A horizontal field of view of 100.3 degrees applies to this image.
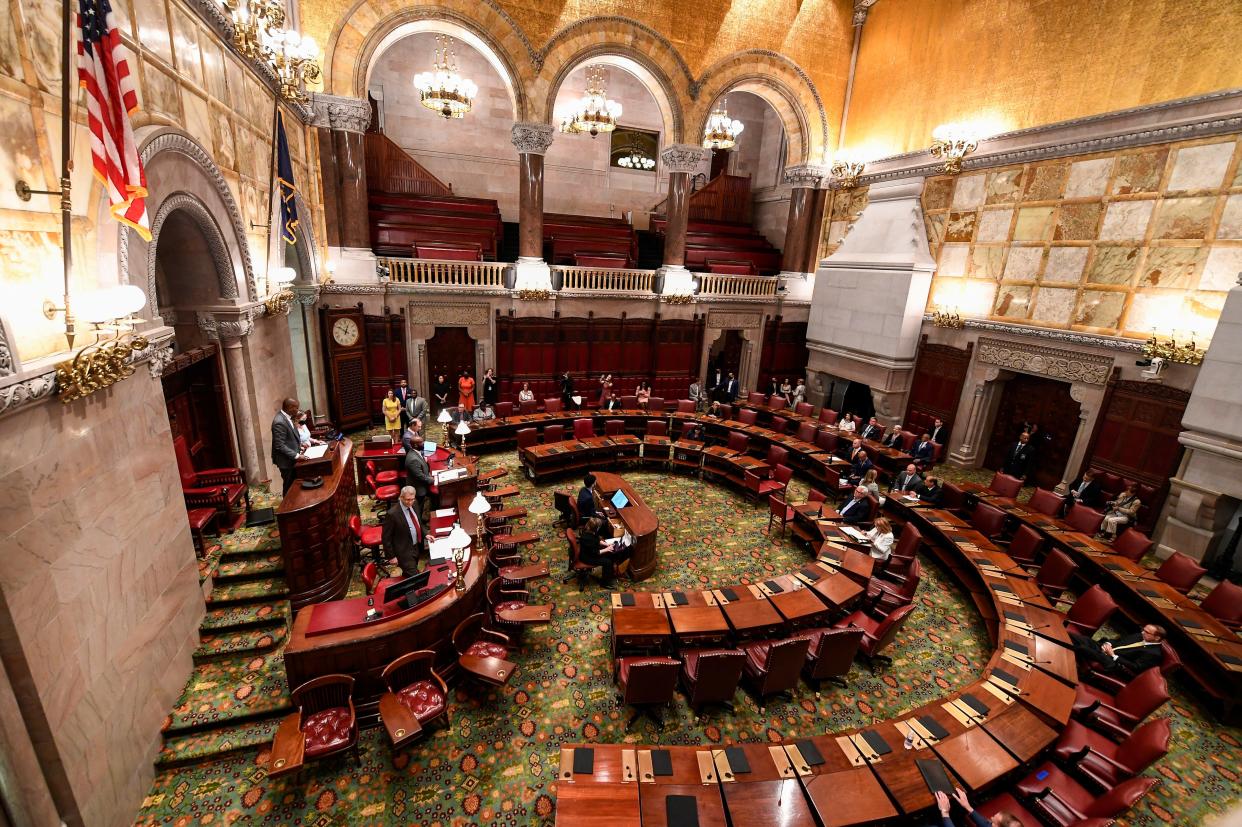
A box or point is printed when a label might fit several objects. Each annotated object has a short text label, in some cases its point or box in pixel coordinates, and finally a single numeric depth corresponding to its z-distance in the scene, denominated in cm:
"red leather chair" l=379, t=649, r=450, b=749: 525
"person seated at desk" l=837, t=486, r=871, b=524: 934
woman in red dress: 1522
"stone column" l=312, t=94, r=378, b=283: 1332
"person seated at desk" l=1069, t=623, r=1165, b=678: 625
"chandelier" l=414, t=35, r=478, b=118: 1413
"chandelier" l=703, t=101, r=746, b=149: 1653
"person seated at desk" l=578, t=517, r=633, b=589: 815
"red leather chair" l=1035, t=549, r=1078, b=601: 811
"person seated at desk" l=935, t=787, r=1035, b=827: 403
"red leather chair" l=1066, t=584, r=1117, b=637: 706
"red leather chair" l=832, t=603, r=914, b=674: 677
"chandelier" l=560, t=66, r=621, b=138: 1559
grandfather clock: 1416
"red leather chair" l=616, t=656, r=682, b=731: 565
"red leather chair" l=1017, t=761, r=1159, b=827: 421
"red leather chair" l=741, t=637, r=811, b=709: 611
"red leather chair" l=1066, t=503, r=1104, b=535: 948
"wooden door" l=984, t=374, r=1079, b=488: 1259
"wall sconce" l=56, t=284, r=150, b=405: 418
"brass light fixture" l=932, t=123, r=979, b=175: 1341
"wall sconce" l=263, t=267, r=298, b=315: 968
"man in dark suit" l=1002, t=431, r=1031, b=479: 1250
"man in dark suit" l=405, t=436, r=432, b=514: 853
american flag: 412
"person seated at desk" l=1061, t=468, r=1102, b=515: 1101
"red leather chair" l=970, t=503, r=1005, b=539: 955
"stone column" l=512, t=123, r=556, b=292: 1514
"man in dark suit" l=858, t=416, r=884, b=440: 1388
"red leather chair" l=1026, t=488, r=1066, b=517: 1023
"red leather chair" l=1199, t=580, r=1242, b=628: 731
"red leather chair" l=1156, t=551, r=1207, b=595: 802
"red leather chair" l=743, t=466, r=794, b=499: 1095
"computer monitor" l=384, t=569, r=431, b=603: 619
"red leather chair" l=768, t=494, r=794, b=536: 996
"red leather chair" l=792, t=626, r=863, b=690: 638
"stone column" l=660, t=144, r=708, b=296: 1656
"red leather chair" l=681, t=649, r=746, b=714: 591
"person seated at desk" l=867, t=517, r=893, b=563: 826
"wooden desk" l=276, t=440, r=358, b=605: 672
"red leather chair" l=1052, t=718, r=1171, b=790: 474
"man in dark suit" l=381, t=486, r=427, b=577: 685
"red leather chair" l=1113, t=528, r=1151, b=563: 873
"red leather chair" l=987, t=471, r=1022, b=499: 1059
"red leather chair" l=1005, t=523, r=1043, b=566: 893
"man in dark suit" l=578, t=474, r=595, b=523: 905
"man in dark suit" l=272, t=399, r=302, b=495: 780
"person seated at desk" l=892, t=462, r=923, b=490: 1062
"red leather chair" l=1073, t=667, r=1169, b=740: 547
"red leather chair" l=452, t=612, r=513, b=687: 593
